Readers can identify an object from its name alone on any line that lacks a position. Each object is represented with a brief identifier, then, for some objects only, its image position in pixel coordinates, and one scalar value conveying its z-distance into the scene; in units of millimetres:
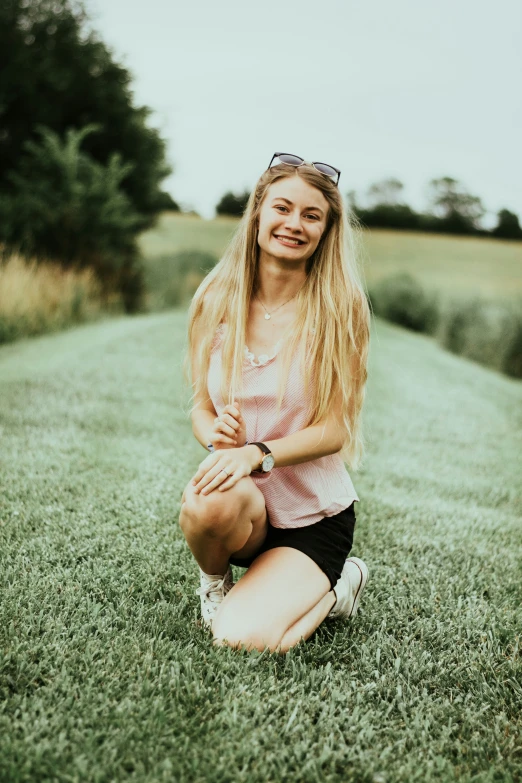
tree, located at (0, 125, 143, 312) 11492
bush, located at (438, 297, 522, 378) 14133
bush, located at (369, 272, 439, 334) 18328
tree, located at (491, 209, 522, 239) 30391
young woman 2115
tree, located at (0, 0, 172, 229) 12492
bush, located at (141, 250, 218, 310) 15666
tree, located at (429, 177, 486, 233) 33031
